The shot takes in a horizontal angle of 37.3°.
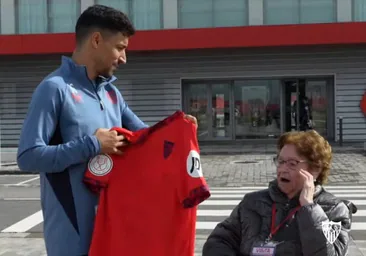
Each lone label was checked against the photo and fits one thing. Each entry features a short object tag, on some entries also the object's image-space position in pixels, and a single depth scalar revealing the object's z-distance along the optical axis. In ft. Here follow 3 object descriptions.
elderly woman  8.48
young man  7.18
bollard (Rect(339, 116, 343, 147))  64.08
